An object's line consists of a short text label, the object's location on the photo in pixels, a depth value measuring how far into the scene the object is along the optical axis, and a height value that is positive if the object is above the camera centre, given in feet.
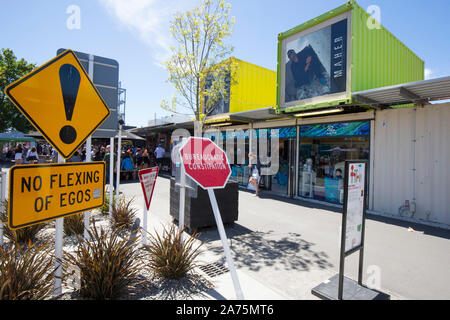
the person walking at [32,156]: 52.90 +0.08
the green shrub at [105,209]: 20.43 -4.13
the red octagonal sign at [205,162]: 9.09 -0.10
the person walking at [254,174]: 31.12 -1.67
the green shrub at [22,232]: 14.16 -4.28
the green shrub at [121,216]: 17.39 -4.07
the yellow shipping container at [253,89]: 44.04 +13.18
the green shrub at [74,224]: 15.48 -4.12
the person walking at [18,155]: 55.42 +0.25
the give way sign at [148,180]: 13.71 -1.22
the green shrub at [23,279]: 7.39 -3.85
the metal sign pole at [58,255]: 7.70 -3.02
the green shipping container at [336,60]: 23.95 +10.85
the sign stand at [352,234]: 9.40 -2.82
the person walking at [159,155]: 52.31 +0.77
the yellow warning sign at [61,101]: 6.73 +1.62
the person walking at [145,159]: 49.03 -0.11
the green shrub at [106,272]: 8.71 -4.08
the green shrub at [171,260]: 10.71 -4.34
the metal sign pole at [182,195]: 12.12 -1.76
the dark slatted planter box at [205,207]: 17.02 -3.36
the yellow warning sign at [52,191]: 6.19 -0.95
